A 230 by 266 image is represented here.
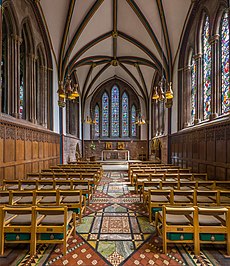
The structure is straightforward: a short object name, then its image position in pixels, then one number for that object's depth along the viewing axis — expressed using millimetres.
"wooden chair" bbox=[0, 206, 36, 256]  3090
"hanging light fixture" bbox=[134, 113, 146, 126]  22427
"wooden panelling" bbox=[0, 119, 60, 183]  6992
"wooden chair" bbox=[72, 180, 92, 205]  5660
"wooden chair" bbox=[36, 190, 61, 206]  4233
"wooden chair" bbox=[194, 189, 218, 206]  4168
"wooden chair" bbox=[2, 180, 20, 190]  5679
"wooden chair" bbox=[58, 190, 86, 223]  4254
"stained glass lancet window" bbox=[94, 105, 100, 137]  23594
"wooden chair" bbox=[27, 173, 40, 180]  7570
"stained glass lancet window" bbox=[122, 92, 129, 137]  23719
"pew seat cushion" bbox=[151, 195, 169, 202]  4535
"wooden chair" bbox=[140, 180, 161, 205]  5449
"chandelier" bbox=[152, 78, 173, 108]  8305
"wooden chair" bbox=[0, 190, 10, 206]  4318
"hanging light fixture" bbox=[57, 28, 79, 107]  8584
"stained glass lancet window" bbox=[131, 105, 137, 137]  23719
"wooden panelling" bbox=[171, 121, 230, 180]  6963
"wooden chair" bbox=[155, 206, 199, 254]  3064
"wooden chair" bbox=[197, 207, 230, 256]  3039
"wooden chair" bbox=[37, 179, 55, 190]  5685
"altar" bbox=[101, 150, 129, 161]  22680
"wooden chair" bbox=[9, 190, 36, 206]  4078
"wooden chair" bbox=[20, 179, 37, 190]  5672
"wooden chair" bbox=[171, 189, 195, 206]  4167
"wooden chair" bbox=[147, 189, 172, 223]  4430
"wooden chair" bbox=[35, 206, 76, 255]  3086
